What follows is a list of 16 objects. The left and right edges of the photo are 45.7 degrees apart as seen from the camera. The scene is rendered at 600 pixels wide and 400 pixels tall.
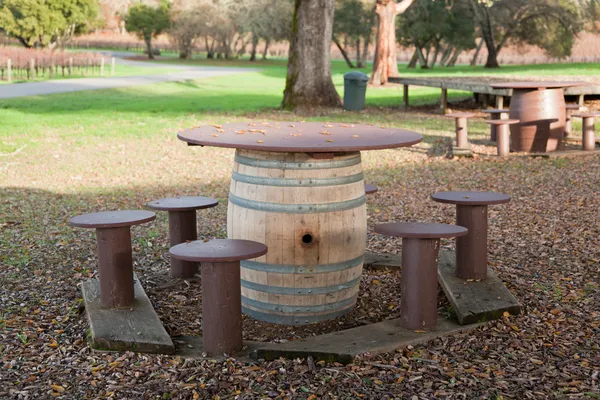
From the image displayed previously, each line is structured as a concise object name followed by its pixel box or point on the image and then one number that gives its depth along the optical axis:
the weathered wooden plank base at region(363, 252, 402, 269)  5.83
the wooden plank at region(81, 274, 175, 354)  4.25
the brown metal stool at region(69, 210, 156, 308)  4.79
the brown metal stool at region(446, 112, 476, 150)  12.37
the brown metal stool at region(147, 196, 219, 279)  5.67
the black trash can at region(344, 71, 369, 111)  20.03
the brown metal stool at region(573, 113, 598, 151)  11.99
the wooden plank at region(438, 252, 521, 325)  4.67
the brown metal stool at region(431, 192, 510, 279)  5.27
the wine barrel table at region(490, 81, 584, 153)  11.74
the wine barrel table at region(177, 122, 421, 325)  4.50
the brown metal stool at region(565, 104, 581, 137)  13.80
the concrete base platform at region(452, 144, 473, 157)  12.19
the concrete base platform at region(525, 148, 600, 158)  11.62
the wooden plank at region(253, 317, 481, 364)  4.11
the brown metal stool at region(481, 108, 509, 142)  13.40
